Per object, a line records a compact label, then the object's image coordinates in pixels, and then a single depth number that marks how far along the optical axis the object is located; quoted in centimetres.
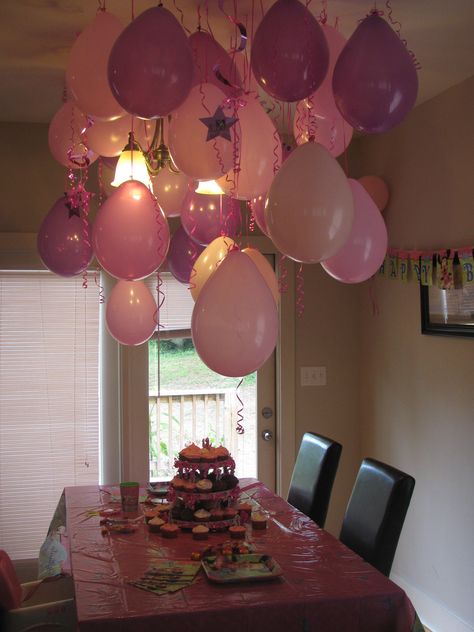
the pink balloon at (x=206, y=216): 234
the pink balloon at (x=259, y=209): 218
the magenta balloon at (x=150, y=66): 161
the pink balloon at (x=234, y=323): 171
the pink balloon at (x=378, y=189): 382
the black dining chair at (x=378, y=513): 240
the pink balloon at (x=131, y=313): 268
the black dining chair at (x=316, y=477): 304
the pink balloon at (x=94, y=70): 193
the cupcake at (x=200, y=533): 242
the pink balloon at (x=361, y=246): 191
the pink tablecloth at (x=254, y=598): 182
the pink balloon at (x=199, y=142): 182
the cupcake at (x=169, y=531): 244
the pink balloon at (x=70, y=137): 236
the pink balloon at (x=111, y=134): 230
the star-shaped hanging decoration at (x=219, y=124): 181
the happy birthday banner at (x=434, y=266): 315
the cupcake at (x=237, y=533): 242
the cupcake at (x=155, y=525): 251
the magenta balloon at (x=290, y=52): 168
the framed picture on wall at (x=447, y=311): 316
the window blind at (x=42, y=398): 384
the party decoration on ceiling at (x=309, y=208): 163
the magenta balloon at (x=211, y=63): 198
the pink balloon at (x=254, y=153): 194
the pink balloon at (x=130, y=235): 197
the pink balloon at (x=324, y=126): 205
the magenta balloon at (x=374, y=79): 166
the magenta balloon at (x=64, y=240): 248
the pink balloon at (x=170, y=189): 250
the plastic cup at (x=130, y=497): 274
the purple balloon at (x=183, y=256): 272
